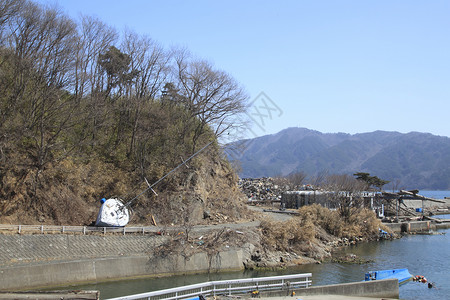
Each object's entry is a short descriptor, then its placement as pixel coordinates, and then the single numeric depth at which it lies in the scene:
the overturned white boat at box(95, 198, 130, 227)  34.34
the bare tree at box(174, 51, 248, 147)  49.31
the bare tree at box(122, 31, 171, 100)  49.97
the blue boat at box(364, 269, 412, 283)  30.67
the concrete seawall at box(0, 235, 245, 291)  26.81
